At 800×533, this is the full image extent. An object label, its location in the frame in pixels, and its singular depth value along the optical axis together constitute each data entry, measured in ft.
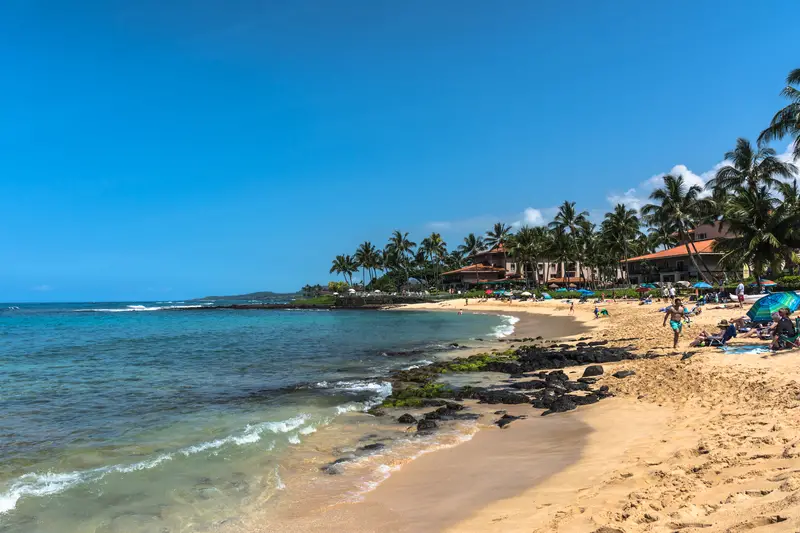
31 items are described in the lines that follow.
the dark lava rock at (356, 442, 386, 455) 29.21
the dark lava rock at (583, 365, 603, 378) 46.89
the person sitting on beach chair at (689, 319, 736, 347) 48.75
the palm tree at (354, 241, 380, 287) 367.25
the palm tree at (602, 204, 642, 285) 207.92
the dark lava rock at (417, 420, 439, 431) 33.30
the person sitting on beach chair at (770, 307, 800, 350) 41.22
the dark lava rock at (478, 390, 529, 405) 40.04
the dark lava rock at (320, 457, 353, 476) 26.08
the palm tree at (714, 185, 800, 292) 102.10
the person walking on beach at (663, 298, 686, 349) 51.49
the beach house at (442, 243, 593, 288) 293.23
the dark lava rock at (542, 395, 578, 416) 35.68
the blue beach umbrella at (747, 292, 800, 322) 52.91
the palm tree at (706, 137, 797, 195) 142.51
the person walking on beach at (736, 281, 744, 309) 92.59
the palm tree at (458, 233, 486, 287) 360.48
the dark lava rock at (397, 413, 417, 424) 35.50
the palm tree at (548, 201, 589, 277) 244.01
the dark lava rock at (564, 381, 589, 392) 41.91
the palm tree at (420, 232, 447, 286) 334.44
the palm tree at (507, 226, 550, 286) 249.75
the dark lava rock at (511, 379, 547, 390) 44.80
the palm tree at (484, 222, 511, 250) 312.71
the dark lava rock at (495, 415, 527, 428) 33.12
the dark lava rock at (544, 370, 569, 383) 46.28
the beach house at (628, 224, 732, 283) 189.06
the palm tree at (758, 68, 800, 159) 84.98
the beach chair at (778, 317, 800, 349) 40.91
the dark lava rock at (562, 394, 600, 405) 37.06
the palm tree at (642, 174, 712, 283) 156.35
